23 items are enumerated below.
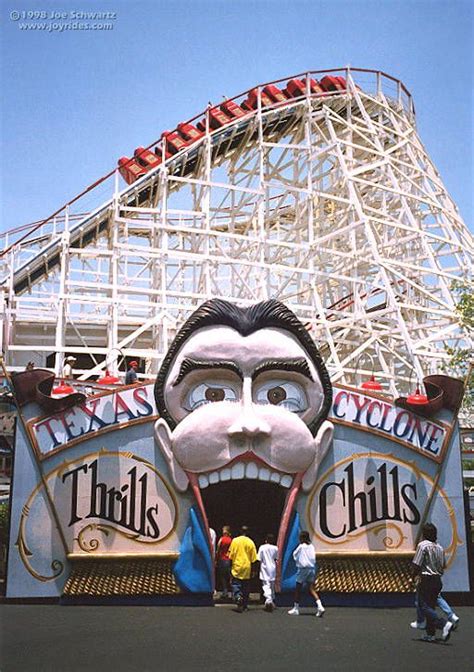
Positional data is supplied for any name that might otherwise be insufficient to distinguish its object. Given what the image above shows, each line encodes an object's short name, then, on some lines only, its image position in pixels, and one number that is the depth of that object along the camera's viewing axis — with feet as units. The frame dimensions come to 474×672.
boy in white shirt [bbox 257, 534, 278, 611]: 32.40
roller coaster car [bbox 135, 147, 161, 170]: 73.54
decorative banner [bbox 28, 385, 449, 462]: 35.37
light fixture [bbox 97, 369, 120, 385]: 42.55
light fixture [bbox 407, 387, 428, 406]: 37.19
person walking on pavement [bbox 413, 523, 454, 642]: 26.22
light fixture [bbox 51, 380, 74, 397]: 35.94
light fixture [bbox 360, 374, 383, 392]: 41.34
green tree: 56.90
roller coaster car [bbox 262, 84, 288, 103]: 77.41
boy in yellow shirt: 31.89
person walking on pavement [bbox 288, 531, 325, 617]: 32.08
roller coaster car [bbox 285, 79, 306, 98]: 78.18
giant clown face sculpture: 34.09
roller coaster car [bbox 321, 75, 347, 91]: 79.30
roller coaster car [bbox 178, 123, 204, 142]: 74.59
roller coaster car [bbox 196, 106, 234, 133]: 74.90
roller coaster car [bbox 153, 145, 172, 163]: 74.18
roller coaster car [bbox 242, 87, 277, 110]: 76.59
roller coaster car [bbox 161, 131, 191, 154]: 73.46
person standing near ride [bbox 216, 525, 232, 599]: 34.04
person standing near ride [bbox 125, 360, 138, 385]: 42.14
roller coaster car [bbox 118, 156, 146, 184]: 72.33
